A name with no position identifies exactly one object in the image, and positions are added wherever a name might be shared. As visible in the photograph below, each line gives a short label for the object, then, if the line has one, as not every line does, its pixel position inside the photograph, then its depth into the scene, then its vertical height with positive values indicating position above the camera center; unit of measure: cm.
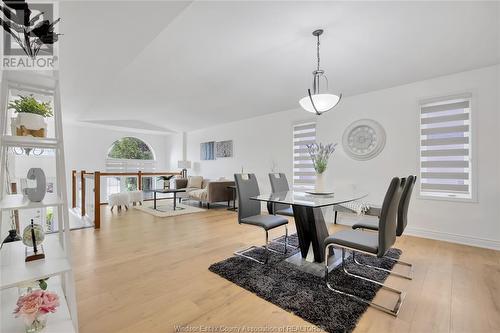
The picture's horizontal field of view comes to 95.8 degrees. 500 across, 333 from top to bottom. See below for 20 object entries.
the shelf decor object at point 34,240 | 127 -43
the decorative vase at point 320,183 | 289 -27
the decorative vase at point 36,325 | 113 -81
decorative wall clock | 386 +40
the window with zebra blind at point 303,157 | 478 +12
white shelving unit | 113 -46
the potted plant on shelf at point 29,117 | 122 +26
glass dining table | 243 -67
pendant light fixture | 251 +70
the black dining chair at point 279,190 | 314 -41
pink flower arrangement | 108 -68
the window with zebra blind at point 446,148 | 318 +18
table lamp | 758 -5
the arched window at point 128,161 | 747 +11
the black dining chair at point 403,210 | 204 -47
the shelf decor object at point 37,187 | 125 -12
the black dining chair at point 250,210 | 257 -60
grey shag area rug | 160 -109
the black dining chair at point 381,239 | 165 -64
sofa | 550 -75
